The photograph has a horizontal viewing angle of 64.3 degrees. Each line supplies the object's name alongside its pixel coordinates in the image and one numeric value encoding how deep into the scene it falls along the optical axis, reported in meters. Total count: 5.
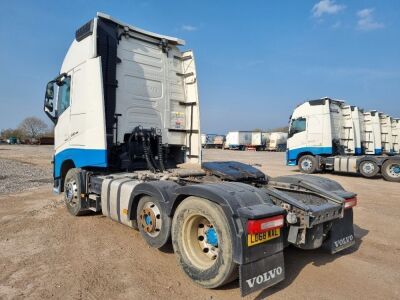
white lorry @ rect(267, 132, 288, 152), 54.03
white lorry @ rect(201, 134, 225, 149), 64.94
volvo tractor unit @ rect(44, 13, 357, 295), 3.28
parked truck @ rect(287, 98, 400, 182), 14.82
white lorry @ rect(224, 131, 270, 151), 55.97
